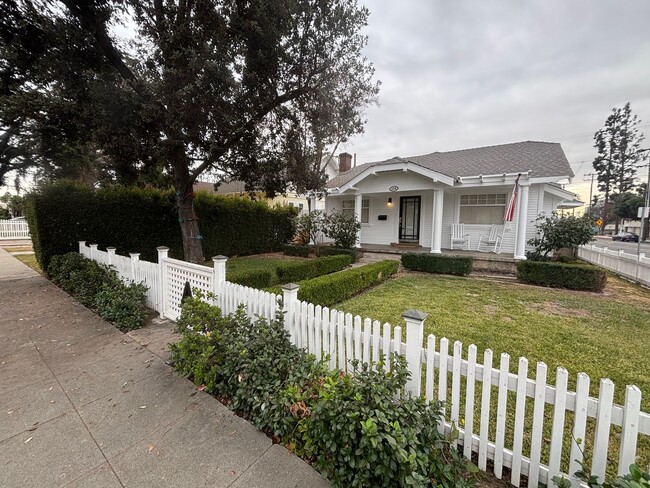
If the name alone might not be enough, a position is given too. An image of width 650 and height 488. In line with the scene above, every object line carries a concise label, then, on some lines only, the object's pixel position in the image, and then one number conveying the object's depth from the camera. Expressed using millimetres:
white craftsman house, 9977
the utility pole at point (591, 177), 38300
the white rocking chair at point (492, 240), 10662
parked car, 35850
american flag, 9406
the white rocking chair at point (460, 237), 11359
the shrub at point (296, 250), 12297
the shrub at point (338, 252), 10609
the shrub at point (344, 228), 11227
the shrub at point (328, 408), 1682
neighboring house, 25900
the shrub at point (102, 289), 4637
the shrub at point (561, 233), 8594
